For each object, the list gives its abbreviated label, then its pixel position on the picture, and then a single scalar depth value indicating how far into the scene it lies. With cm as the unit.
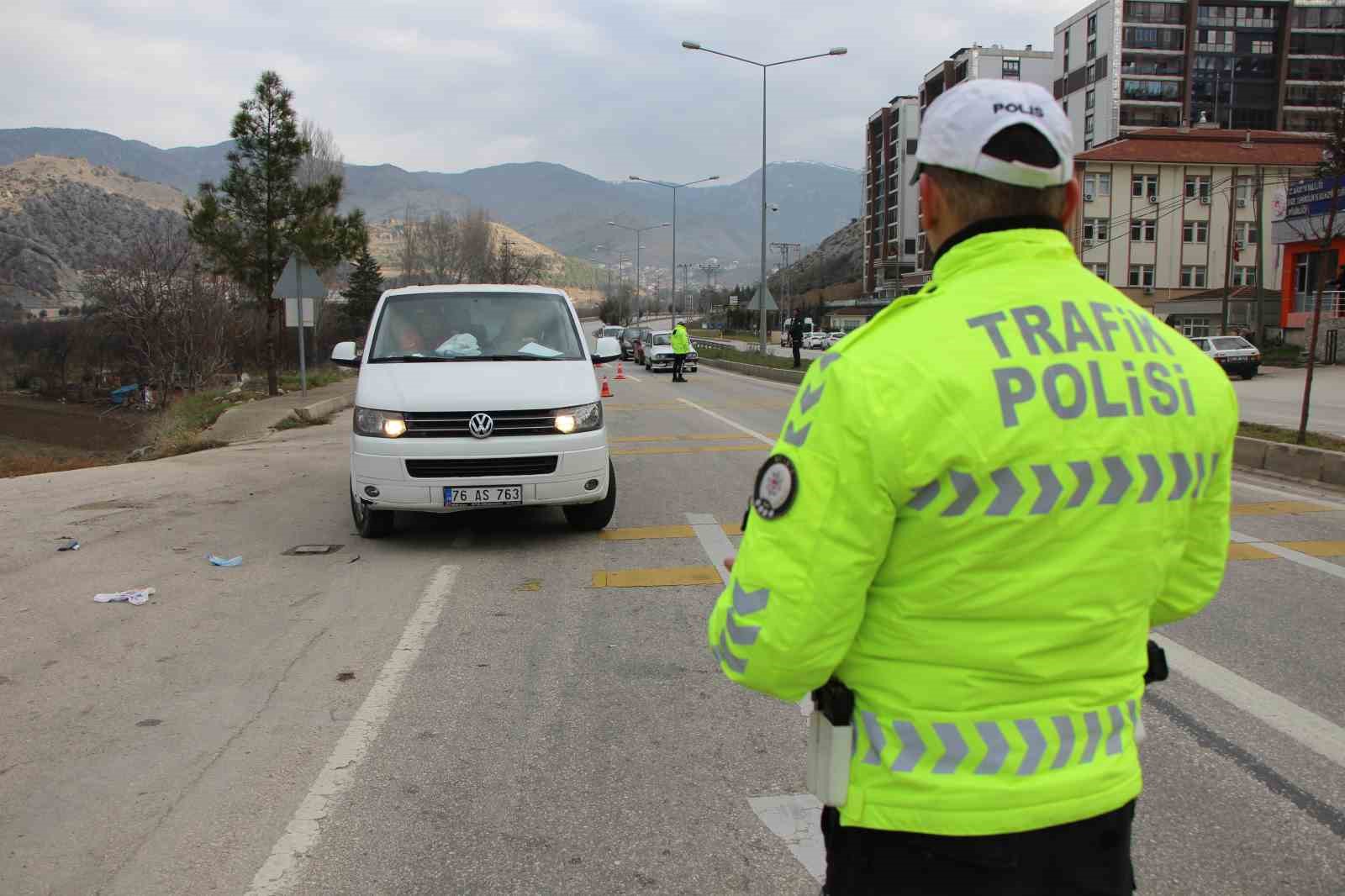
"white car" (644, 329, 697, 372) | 3956
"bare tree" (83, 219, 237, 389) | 2955
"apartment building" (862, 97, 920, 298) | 10900
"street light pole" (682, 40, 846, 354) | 3494
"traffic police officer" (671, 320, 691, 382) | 3247
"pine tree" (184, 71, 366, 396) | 2191
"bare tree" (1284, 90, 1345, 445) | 1292
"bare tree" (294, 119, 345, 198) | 5081
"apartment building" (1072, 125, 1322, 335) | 7825
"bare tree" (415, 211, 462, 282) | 8931
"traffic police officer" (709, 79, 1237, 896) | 151
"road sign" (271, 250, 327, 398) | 2031
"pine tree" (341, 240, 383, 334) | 6022
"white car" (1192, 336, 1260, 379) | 3528
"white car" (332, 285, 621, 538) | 754
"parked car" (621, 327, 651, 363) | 4922
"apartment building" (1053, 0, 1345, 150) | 9088
